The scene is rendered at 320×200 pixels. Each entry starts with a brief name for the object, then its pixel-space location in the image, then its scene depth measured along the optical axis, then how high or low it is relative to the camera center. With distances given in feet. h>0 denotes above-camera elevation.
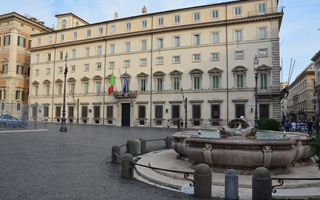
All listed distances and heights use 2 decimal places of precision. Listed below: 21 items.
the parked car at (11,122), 77.33 -4.60
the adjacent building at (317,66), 183.92 +40.59
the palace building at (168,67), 97.17 +22.21
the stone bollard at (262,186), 15.08 -4.96
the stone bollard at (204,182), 16.19 -5.11
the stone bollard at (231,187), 15.93 -5.34
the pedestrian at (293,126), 80.45 -4.89
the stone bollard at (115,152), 27.61 -5.16
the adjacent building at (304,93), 209.70 +21.86
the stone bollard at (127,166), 20.84 -5.22
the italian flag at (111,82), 108.62 +13.72
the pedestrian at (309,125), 73.14 -4.04
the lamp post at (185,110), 103.26 +0.65
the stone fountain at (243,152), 20.58 -3.78
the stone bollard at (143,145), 34.93 -5.39
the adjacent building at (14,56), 135.41 +32.99
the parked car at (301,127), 89.99 -5.79
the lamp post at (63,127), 66.02 -5.18
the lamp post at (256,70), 91.45 +17.98
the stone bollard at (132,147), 31.25 -5.10
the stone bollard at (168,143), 40.77 -5.82
